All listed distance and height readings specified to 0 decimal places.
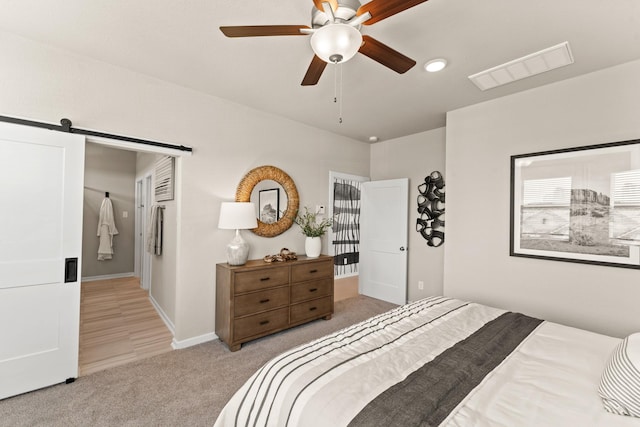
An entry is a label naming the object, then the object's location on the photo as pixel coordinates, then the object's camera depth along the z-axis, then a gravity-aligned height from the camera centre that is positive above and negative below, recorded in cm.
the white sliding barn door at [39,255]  205 -35
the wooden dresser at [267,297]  284 -91
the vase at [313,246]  369 -39
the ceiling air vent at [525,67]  214 +129
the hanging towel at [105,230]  557 -35
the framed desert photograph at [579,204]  224 +15
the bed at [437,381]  104 -71
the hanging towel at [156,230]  374 -23
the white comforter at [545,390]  102 -72
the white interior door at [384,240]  428 -35
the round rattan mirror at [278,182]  332 +29
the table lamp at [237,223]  292 -8
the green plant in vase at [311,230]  369 -18
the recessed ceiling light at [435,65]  230 +130
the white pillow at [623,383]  104 -64
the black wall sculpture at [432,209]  394 +14
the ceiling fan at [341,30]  134 +98
